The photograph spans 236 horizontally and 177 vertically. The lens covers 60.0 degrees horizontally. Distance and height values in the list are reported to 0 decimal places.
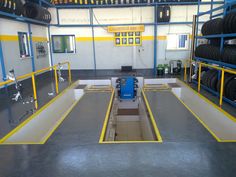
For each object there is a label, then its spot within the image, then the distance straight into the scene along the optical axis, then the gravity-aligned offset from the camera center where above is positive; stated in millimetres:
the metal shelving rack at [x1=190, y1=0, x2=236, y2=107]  4845 -259
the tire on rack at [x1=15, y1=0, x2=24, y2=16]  6263 +1516
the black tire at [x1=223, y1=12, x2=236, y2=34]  4766 +689
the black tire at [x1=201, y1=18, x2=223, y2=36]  5687 +758
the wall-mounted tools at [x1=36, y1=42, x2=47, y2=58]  8969 +316
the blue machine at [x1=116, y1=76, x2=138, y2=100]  8578 -1383
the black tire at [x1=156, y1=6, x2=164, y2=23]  9219 +1821
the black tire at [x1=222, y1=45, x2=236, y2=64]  4832 -47
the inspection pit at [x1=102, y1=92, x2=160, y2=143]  4723 -2358
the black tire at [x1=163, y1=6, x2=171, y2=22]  9168 +1840
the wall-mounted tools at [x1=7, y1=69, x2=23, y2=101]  4610 -1016
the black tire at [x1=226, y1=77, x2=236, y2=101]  4930 -919
